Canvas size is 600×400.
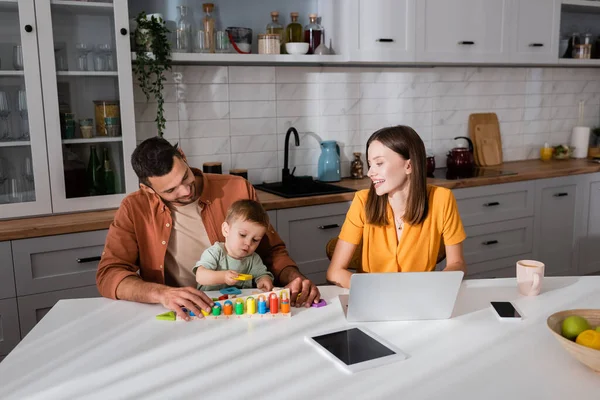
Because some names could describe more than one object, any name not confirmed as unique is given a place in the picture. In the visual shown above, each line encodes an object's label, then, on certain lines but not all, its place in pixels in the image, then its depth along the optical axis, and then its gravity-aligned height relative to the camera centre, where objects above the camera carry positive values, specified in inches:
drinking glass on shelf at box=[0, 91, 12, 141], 107.6 -0.7
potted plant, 116.6 +12.2
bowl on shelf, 133.6 +13.7
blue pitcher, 144.9 -13.0
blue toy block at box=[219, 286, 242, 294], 68.5 -20.8
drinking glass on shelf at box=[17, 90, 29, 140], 107.2 -0.2
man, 74.0 -15.9
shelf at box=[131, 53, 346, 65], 122.3 +10.9
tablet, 51.7 -21.9
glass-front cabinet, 106.3 +1.1
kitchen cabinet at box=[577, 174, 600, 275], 165.9 -35.6
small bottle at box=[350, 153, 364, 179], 150.8 -14.9
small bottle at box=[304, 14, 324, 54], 137.9 +16.9
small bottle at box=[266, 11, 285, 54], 135.6 +18.8
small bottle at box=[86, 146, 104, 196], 115.1 -12.2
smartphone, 61.8 -21.6
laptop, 58.7 -18.8
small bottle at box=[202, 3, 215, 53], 127.3 +16.4
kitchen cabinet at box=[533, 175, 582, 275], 158.1 -31.6
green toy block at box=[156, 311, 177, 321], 62.4 -21.5
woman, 78.2 -15.3
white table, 47.5 -22.1
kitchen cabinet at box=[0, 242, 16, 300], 100.9 -27.1
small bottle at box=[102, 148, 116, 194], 116.6 -12.7
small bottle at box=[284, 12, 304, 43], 137.7 +17.9
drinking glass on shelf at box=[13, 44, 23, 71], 106.2 +9.5
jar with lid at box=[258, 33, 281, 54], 132.2 +14.6
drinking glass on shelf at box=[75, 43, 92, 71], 111.7 +10.9
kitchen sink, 128.6 -18.0
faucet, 135.8 -11.3
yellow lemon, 49.3 -19.6
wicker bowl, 48.1 -19.9
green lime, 52.0 -19.4
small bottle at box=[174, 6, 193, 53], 125.3 +15.8
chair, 85.6 -21.4
